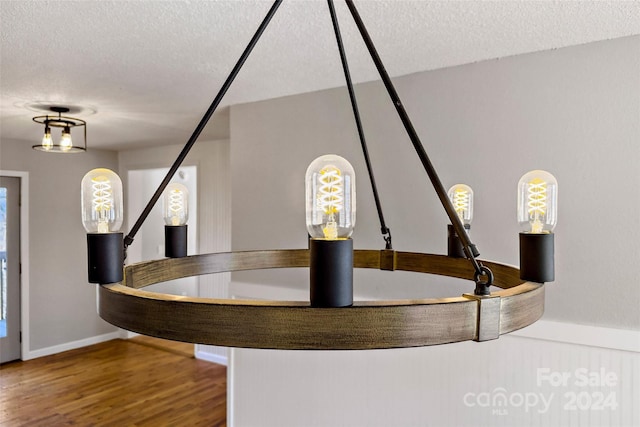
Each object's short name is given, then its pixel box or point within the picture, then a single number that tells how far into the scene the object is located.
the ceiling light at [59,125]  2.92
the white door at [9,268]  4.36
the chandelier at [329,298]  0.53
